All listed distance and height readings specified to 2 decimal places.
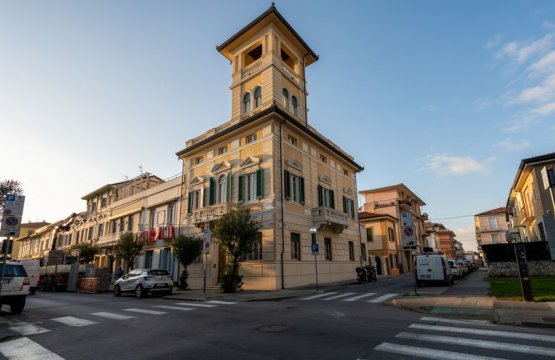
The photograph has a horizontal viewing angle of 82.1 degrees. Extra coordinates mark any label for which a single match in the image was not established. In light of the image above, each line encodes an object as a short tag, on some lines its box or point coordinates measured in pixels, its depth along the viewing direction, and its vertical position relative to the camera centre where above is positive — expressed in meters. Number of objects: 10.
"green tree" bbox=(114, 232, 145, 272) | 26.67 +1.13
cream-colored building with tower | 20.33 +6.32
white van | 18.11 -0.81
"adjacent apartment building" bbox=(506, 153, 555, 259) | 21.80 +4.24
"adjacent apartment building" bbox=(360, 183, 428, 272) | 44.04 +7.56
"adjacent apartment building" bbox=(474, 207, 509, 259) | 68.31 +5.90
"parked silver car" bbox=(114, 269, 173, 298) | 17.55 -1.17
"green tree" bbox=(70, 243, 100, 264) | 33.47 +1.11
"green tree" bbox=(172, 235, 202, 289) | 21.31 +0.67
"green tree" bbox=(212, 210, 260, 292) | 18.05 +1.23
